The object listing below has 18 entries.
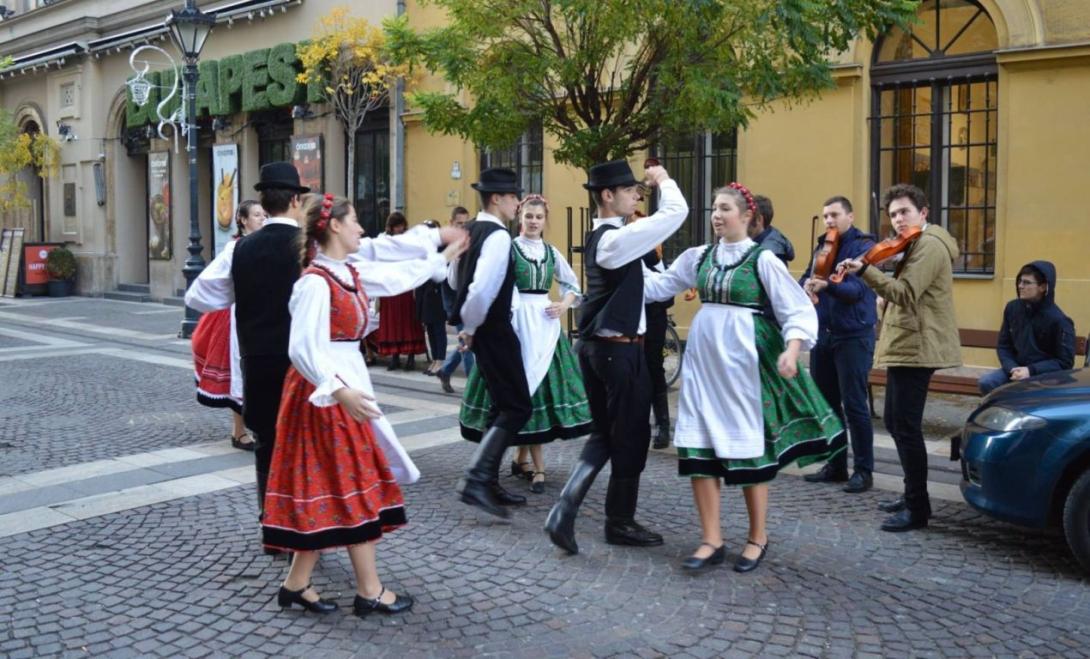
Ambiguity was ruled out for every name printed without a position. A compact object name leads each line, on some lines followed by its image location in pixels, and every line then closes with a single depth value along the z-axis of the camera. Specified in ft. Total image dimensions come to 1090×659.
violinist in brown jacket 19.86
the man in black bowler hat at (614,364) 18.08
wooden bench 29.27
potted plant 85.81
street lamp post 52.60
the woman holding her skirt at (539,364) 22.39
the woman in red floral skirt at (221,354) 24.31
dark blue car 17.12
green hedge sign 66.74
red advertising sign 84.69
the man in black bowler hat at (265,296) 17.25
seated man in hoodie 25.66
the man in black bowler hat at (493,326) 20.26
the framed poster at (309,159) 67.10
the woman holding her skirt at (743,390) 16.94
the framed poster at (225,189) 75.10
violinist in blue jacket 23.24
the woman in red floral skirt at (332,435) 14.32
